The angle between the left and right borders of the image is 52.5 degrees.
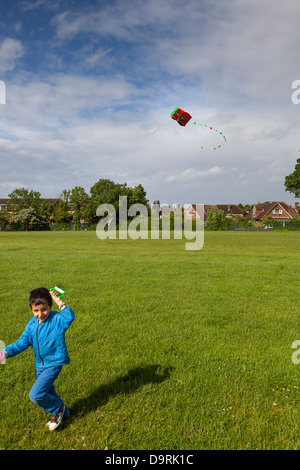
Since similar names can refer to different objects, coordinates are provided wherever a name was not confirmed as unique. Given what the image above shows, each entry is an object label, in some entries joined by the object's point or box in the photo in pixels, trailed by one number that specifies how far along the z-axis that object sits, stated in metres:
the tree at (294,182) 66.92
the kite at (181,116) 10.43
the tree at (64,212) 79.06
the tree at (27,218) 71.81
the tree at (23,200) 80.18
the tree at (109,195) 80.44
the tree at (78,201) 80.06
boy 3.16
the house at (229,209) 102.62
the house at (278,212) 91.50
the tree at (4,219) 73.50
